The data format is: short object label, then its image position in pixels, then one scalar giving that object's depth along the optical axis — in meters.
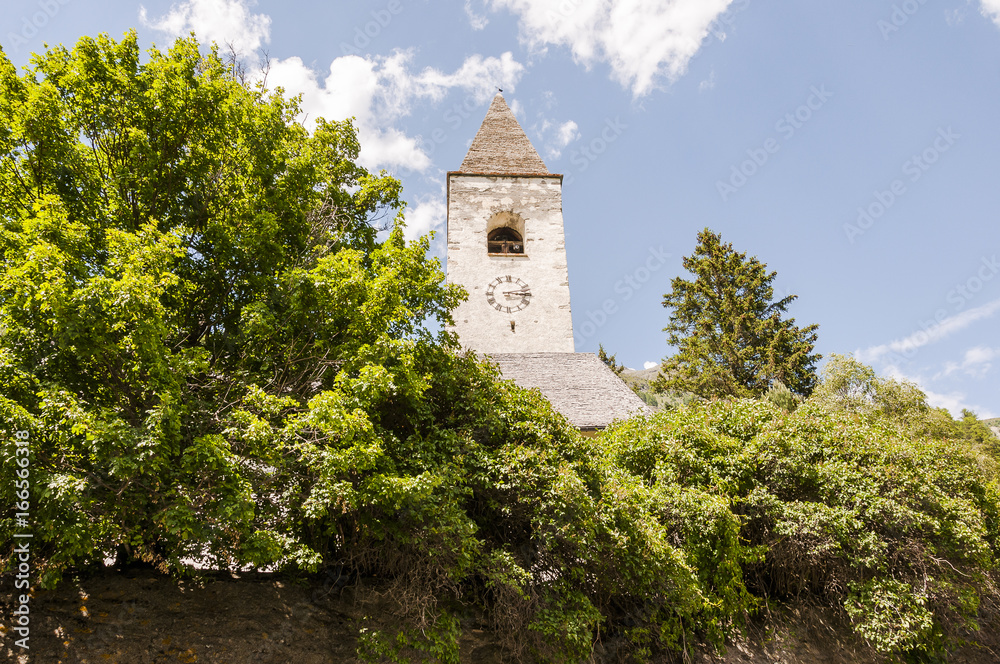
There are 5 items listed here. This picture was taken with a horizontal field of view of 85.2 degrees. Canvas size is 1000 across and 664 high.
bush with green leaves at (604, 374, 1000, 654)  8.29
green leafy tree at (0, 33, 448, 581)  5.02
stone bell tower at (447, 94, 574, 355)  18.38
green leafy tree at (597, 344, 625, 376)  36.22
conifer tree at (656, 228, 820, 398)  26.86
